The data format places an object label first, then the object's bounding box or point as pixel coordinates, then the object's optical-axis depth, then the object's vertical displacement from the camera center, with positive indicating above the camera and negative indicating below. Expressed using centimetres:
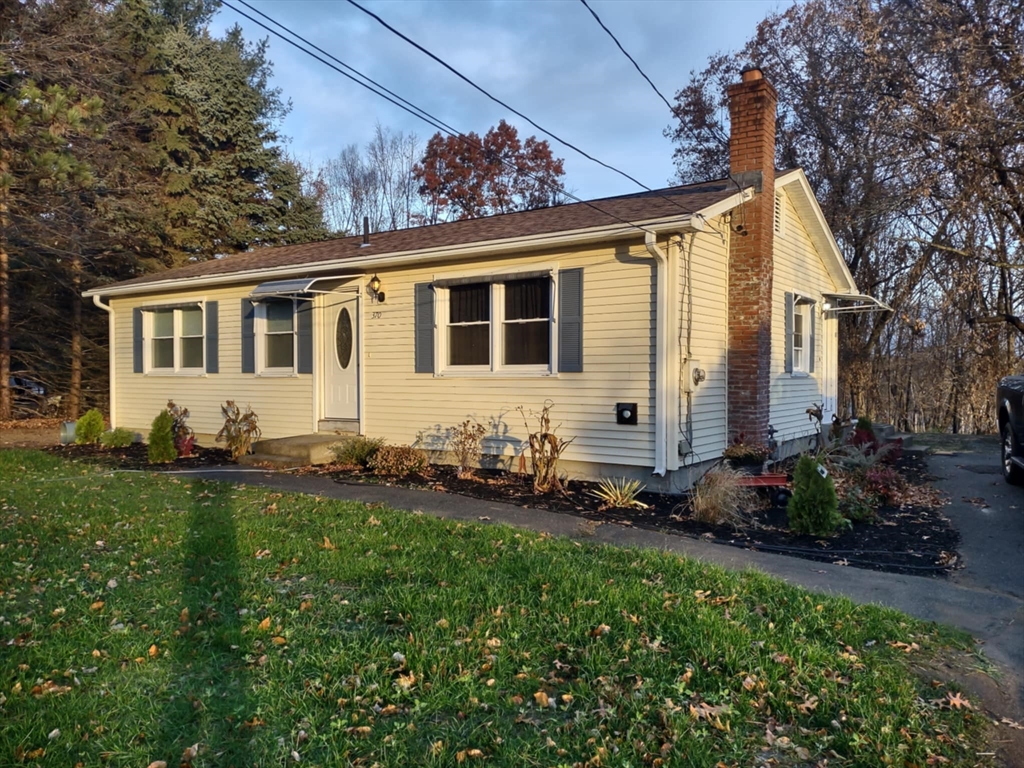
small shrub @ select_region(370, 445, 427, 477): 949 -104
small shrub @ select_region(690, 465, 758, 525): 708 -117
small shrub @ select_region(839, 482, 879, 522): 724 -126
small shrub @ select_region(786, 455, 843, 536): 650 -109
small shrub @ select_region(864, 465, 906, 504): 823 -118
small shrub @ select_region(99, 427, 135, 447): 1295 -99
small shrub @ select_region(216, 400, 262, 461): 1144 -75
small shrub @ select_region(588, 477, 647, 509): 788 -125
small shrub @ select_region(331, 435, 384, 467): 1014 -96
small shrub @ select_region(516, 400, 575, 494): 851 -92
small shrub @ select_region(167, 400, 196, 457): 1174 -80
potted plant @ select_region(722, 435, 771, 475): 914 -95
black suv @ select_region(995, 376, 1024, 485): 840 -50
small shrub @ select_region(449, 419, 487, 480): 946 -84
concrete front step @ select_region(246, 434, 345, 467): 1021 -95
